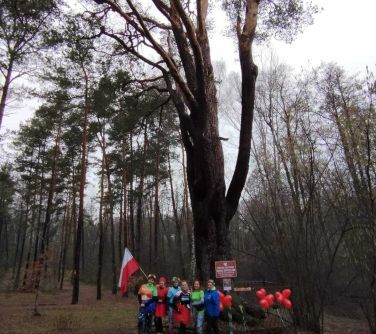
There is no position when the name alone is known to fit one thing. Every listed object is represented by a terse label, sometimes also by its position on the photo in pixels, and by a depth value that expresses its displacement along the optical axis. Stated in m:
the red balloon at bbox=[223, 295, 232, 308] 7.50
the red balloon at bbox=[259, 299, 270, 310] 7.29
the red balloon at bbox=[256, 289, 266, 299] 7.58
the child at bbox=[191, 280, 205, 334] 7.91
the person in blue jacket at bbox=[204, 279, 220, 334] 7.56
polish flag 9.50
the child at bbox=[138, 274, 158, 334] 8.53
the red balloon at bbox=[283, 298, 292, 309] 7.54
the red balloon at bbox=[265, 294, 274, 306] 7.37
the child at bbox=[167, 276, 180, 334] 8.41
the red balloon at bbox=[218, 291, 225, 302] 7.64
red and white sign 7.52
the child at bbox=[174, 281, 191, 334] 8.15
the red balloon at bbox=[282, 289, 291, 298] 7.62
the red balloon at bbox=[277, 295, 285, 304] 7.55
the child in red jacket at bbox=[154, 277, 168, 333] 8.53
